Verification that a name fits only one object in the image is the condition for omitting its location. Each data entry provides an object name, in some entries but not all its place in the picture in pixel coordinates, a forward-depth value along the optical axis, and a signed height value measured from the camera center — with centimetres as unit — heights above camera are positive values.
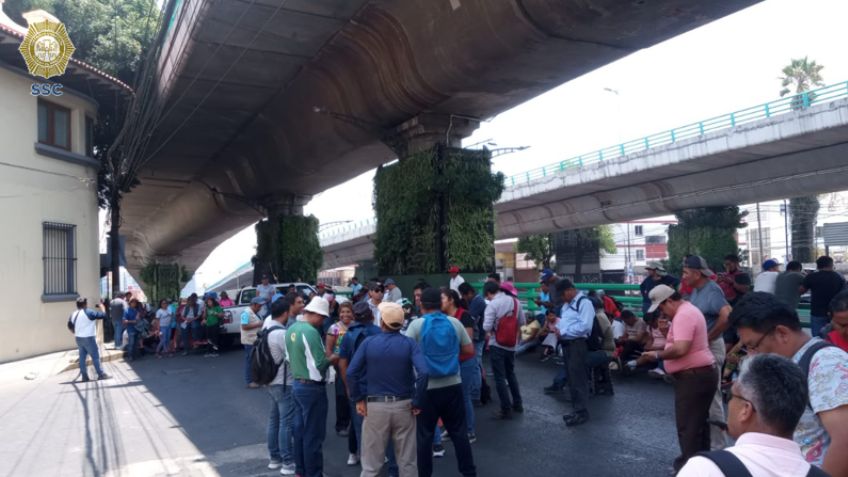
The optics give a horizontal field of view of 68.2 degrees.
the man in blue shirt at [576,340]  806 -110
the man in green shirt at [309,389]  616 -125
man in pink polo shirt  529 -102
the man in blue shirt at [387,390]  536 -112
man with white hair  197 -60
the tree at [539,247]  5869 +81
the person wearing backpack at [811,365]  263 -53
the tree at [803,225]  3925 +140
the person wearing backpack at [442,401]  586 -135
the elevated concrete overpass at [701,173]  2302 +365
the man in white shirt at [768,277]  972 -45
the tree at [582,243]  5703 +100
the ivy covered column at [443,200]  1565 +151
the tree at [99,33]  2272 +869
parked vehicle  1858 -140
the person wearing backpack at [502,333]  850 -103
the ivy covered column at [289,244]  2744 +92
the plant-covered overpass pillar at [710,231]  3123 +95
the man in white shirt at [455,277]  1370 -41
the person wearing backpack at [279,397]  662 -141
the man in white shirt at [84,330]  1329 -125
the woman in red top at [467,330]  755 -94
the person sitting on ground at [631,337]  1111 -149
